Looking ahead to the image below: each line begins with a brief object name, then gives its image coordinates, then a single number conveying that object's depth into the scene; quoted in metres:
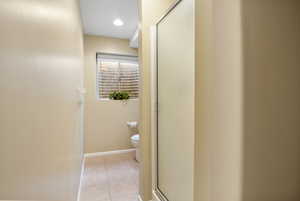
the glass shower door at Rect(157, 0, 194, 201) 1.22
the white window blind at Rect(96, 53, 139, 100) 3.45
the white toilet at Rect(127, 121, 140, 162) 2.95
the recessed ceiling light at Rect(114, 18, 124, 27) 2.69
